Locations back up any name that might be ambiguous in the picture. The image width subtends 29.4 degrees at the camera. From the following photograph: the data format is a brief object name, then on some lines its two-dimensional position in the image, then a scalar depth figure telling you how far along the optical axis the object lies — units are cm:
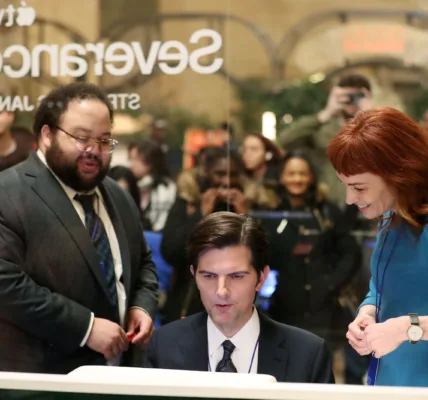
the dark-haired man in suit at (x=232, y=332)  255
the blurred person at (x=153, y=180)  363
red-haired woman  236
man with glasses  290
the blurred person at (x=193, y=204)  341
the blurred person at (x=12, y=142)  343
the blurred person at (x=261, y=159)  379
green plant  390
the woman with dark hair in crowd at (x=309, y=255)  345
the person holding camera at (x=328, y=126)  393
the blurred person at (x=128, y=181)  350
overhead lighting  393
